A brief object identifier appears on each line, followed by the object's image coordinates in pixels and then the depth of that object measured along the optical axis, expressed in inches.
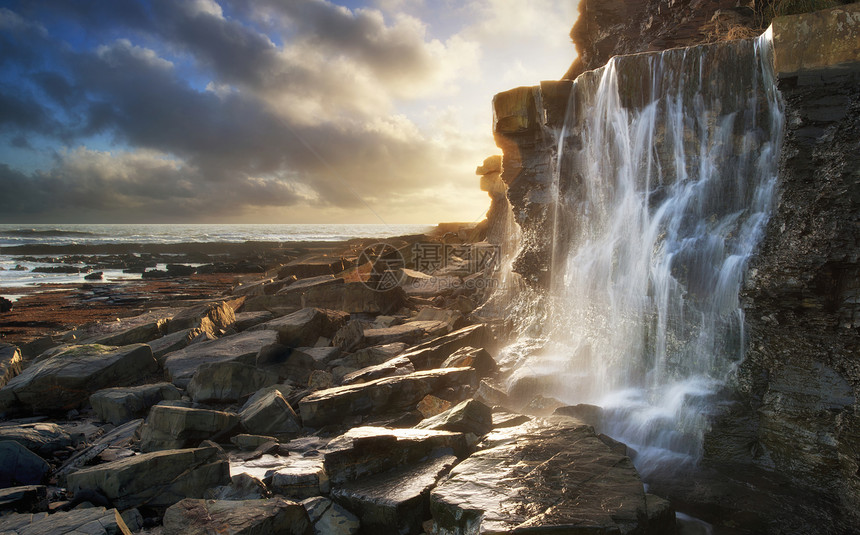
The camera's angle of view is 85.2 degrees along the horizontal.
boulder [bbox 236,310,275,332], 433.7
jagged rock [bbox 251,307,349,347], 376.5
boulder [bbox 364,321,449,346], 376.8
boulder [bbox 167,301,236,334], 424.8
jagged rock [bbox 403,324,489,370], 320.5
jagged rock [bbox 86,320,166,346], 399.6
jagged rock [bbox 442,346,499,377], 317.1
